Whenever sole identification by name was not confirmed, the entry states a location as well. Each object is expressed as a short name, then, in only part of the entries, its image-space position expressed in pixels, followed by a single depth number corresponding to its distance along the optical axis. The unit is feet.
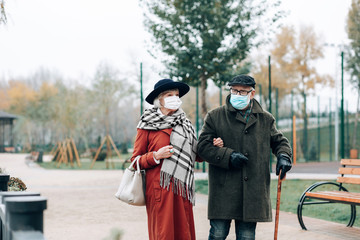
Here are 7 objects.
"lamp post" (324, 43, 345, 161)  42.44
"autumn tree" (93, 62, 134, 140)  127.31
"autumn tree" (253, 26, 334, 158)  110.11
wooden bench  19.42
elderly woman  13.08
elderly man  13.09
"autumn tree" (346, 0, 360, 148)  109.09
